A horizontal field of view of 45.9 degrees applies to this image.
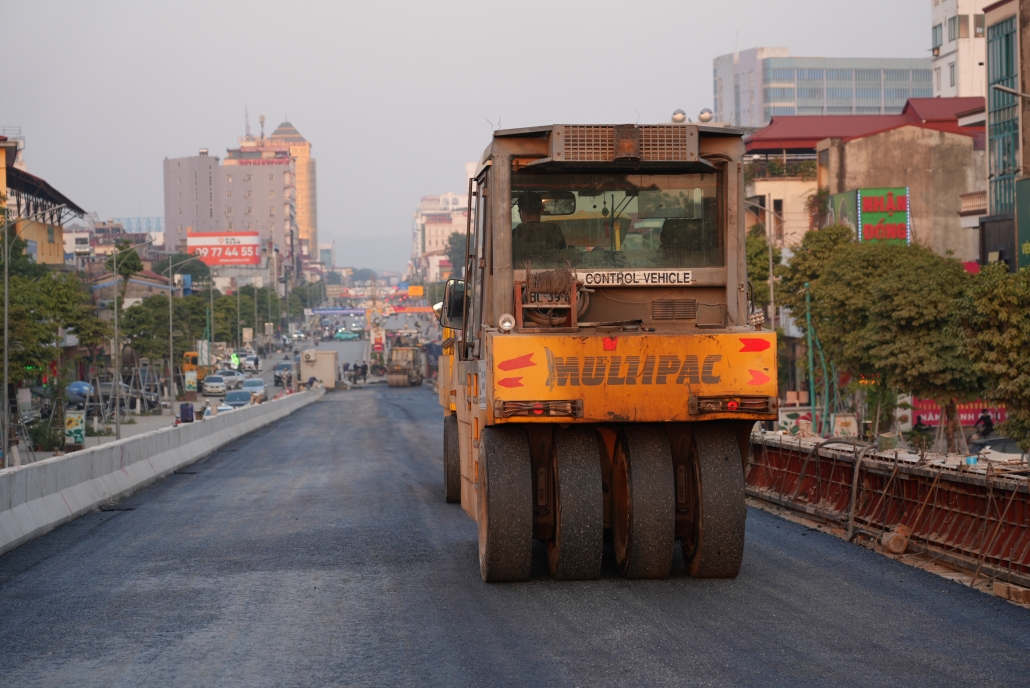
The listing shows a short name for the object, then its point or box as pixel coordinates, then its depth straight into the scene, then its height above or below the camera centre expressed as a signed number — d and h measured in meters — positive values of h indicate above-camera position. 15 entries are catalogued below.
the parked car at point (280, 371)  98.00 -3.25
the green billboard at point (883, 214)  62.03 +5.56
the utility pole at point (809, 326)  46.72 -0.10
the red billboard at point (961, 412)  45.66 -3.51
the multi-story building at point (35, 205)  80.19 +9.40
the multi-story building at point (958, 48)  107.38 +24.92
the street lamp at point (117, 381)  43.99 -1.89
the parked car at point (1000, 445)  34.06 -3.55
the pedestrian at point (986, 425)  43.72 -3.77
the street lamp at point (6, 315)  31.20 +0.51
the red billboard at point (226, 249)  196.25 +13.53
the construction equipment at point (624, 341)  10.40 -0.13
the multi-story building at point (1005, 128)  44.44 +7.52
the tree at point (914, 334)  35.62 -0.36
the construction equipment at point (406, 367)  89.88 -2.81
